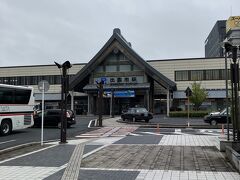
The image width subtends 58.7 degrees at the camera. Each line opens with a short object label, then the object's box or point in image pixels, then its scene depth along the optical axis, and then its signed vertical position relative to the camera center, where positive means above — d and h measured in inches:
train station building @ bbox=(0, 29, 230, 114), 1241.8 +123.0
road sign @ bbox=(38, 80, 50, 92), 371.9 +23.4
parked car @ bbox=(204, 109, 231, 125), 703.3 -62.1
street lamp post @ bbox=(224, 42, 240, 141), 264.0 +20.2
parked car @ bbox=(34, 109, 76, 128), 644.2 -56.5
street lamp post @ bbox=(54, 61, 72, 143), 381.4 +7.8
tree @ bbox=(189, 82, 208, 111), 1187.1 +18.5
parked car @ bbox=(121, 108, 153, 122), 831.3 -61.6
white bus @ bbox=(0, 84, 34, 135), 487.5 -20.5
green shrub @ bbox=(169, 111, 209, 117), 1011.4 -67.3
